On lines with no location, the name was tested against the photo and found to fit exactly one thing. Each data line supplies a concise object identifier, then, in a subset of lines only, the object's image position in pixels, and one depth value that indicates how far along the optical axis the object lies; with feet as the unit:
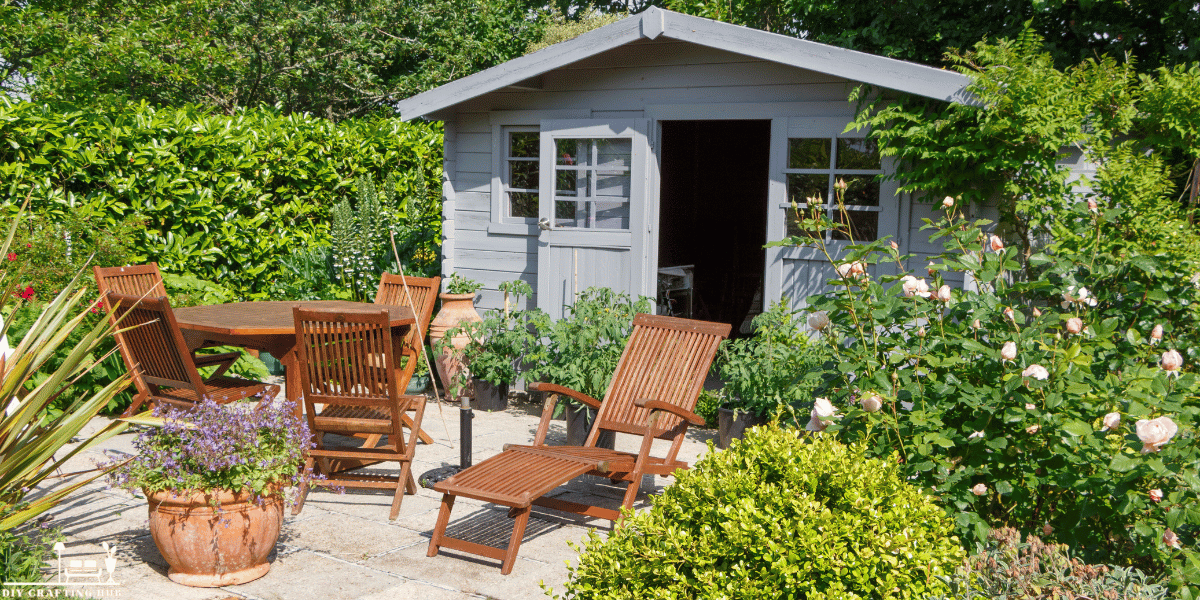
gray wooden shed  20.97
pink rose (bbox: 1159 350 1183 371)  9.27
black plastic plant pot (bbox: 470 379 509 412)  23.85
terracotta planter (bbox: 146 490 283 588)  11.96
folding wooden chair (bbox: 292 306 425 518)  15.15
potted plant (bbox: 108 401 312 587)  11.84
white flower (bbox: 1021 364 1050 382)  9.25
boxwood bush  8.06
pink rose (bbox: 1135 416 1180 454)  8.16
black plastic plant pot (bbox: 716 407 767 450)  19.51
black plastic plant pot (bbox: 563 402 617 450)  19.75
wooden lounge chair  13.25
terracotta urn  24.17
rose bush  9.20
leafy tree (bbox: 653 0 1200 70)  30.09
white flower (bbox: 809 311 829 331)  11.19
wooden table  16.44
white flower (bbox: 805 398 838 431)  9.91
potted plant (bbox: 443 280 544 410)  23.13
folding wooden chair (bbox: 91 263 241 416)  19.71
